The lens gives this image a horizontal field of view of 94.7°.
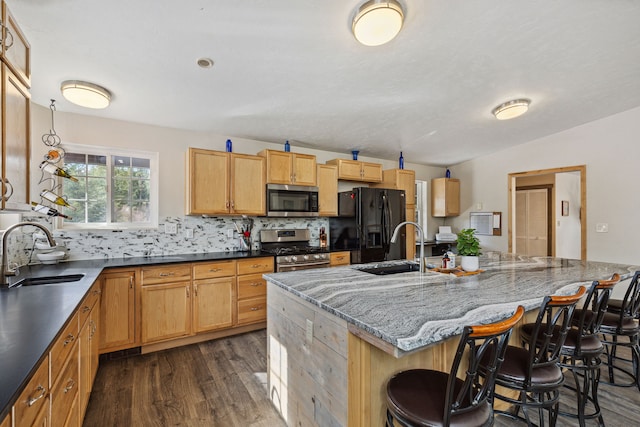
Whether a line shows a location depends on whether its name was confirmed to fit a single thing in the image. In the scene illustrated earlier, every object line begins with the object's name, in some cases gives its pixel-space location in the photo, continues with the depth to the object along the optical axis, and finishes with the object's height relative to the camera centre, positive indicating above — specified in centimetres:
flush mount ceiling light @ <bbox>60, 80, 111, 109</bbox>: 234 +98
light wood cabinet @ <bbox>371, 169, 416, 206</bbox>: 478 +54
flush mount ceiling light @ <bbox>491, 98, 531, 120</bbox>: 328 +120
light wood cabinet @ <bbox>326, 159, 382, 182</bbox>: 438 +68
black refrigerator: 418 -13
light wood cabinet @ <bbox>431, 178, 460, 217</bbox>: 561 +34
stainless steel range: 357 -46
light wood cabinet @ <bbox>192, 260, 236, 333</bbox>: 306 -86
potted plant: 222 -27
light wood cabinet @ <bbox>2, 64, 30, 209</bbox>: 150 +42
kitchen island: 124 -47
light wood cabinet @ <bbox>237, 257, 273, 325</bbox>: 331 -86
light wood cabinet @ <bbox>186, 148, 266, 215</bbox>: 328 +36
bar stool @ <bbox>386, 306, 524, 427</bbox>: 104 -72
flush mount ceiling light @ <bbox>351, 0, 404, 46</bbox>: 173 +117
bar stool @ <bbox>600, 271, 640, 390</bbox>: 196 -76
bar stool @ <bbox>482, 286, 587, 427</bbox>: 136 -74
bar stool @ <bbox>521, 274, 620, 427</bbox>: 167 -76
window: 304 +29
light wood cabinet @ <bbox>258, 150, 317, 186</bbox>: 372 +61
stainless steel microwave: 374 +18
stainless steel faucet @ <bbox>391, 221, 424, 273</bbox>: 212 -31
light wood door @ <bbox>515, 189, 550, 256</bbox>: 636 -17
